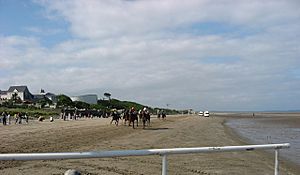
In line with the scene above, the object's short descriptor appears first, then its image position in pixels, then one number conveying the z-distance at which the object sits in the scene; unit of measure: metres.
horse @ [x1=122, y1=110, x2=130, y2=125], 39.69
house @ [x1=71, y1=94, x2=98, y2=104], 139.50
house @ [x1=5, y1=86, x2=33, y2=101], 141.62
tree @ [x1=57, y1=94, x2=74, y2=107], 114.31
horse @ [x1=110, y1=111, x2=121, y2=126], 43.33
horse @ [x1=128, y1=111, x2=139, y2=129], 37.70
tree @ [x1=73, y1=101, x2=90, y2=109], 116.36
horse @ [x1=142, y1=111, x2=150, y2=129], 38.02
